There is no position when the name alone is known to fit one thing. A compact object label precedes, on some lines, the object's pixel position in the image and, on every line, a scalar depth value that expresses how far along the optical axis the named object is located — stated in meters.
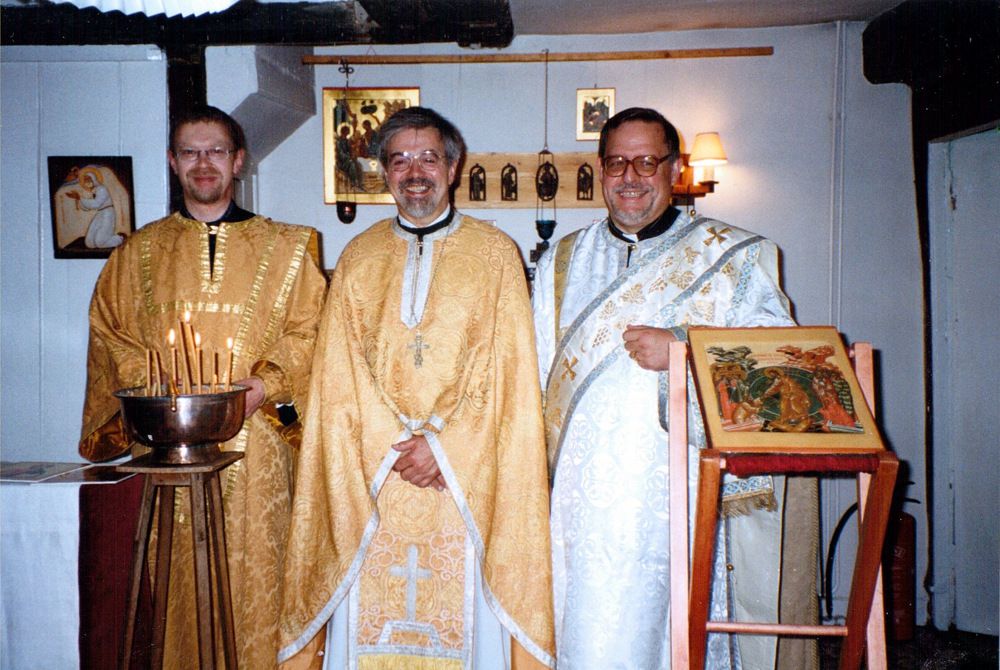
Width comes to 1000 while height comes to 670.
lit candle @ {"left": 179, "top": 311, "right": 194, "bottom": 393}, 2.05
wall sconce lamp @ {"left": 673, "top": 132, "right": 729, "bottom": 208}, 4.39
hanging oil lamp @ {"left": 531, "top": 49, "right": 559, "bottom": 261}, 4.70
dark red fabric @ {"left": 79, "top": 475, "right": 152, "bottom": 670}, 2.46
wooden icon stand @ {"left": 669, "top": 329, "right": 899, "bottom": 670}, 1.58
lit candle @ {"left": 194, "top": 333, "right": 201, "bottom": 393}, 2.10
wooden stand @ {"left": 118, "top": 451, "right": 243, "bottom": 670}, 2.08
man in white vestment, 2.31
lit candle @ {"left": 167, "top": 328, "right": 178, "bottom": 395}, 1.99
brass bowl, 1.94
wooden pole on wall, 4.56
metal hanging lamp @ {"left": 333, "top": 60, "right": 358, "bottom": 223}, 4.71
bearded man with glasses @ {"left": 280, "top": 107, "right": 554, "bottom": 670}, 2.36
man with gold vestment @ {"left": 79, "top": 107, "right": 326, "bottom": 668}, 2.56
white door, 4.04
